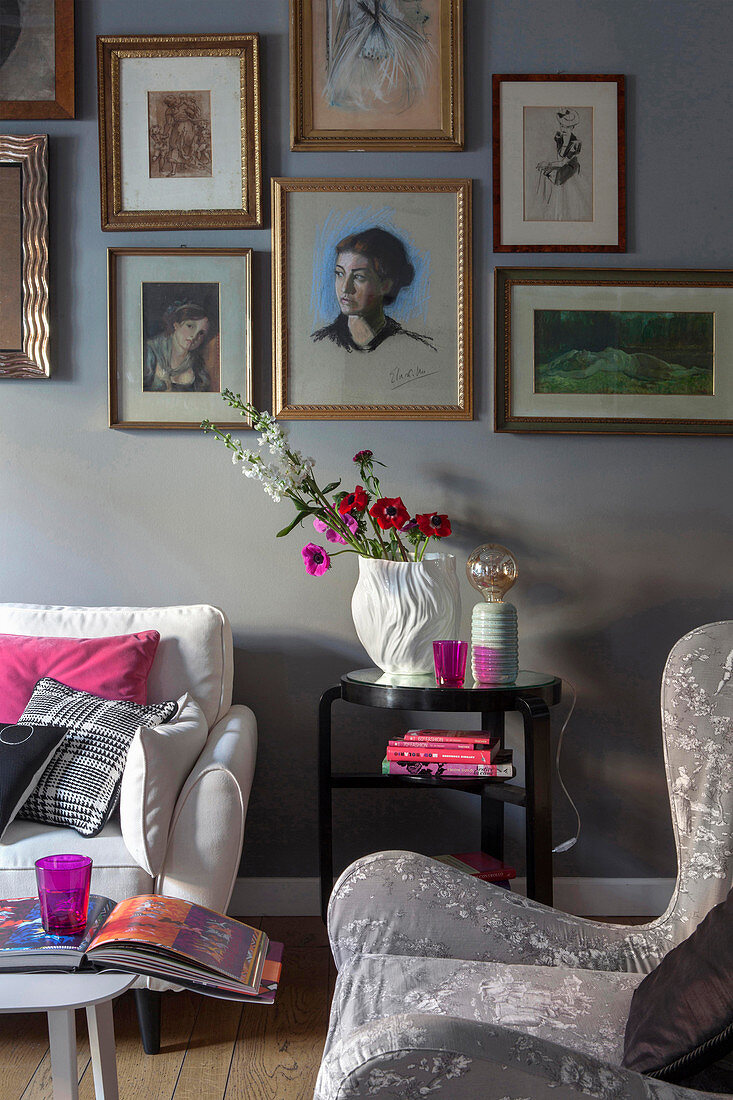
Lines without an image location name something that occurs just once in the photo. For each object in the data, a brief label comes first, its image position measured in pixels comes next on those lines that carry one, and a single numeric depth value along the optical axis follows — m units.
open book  1.05
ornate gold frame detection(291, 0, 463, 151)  2.54
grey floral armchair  1.18
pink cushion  2.18
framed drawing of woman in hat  2.57
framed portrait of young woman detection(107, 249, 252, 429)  2.58
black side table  2.04
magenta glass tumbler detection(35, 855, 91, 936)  1.15
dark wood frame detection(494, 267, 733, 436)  2.57
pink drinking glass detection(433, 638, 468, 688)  2.14
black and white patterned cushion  1.87
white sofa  1.78
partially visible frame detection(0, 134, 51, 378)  2.56
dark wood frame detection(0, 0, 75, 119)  2.55
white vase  2.24
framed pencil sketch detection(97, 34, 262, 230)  2.55
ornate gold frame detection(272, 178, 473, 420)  2.56
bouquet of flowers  2.25
